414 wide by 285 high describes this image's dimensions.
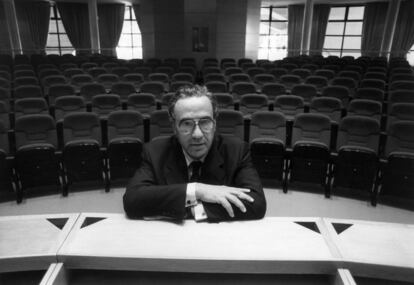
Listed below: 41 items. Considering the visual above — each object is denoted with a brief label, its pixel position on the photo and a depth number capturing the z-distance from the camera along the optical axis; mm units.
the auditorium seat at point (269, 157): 4539
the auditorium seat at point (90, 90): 6883
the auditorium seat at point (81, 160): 4355
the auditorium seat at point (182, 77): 8623
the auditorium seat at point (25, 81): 7553
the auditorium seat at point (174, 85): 7480
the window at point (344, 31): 16078
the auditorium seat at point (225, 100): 6141
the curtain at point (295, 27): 16375
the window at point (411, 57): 14992
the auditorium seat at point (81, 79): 7935
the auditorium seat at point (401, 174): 4004
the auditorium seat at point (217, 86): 7434
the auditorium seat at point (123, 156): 4484
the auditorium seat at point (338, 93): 6750
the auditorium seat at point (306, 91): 7016
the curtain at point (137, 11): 16281
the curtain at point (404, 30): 14266
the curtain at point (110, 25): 16375
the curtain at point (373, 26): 14961
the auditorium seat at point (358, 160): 4219
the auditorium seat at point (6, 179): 3939
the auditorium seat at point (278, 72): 9477
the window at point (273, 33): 17078
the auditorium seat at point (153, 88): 7273
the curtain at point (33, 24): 14641
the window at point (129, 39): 17312
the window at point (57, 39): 16234
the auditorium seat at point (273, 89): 7188
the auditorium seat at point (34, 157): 4129
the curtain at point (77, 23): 15664
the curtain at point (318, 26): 16078
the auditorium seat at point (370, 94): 6641
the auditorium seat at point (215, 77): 8763
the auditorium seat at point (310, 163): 4426
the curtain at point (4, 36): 12844
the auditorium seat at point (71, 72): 8797
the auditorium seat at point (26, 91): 6645
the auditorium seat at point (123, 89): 7158
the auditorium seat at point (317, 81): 7965
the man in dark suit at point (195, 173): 1427
